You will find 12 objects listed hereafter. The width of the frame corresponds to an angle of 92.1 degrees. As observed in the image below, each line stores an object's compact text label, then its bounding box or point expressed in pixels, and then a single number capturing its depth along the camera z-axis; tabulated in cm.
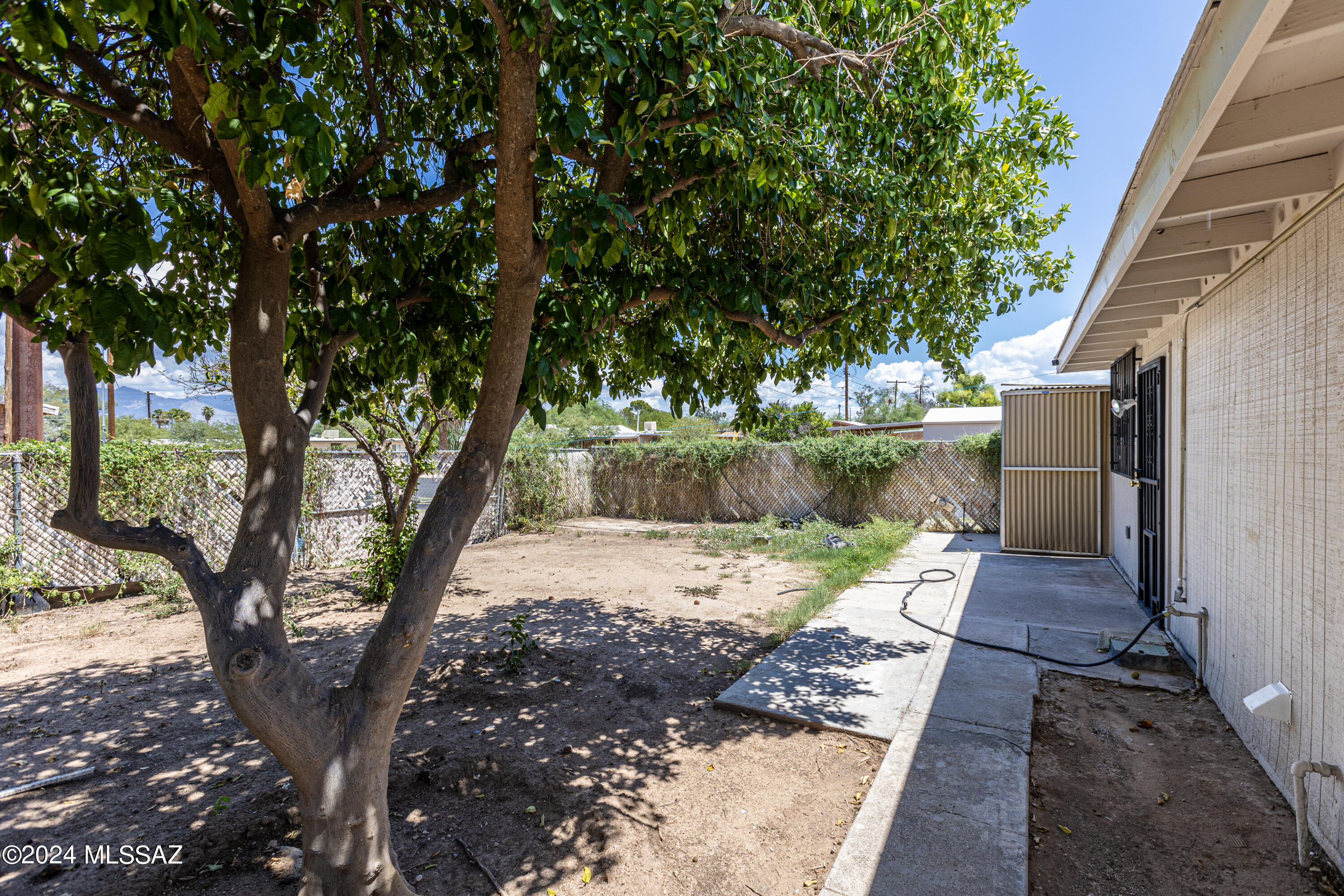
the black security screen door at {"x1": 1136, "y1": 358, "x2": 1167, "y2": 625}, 600
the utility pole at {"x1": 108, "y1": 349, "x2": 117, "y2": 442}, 1226
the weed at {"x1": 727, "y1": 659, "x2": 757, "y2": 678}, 495
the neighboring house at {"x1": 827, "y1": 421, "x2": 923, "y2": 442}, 2639
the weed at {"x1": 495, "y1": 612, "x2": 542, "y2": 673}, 491
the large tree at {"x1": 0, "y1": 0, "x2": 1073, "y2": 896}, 205
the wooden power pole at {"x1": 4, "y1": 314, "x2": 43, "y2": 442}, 1018
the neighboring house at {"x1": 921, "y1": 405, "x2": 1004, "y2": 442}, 2211
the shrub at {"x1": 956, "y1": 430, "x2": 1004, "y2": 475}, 1262
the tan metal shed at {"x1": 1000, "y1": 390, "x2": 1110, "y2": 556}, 961
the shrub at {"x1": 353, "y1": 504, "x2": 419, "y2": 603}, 691
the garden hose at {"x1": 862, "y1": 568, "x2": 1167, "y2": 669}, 478
